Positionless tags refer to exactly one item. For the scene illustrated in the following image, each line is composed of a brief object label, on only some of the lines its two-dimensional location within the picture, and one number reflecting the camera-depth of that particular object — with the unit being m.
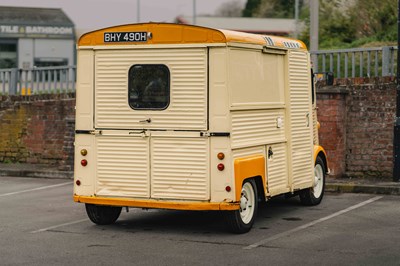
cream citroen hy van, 11.05
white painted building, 66.31
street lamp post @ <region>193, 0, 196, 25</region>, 56.59
